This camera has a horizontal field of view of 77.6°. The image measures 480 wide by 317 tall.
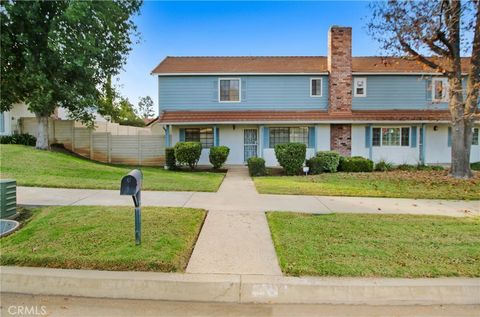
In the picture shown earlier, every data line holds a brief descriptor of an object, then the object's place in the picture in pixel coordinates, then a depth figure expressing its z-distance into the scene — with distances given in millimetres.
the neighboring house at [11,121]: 18625
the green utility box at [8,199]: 5535
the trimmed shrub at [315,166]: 13617
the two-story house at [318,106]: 16875
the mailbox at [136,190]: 3924
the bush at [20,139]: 17312
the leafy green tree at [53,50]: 13914
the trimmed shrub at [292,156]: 13164
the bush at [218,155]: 14609
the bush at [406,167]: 15067
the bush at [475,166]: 15414
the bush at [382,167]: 15159
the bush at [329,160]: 13862
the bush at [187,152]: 14367
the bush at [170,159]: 15164
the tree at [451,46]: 11266
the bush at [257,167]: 13227
